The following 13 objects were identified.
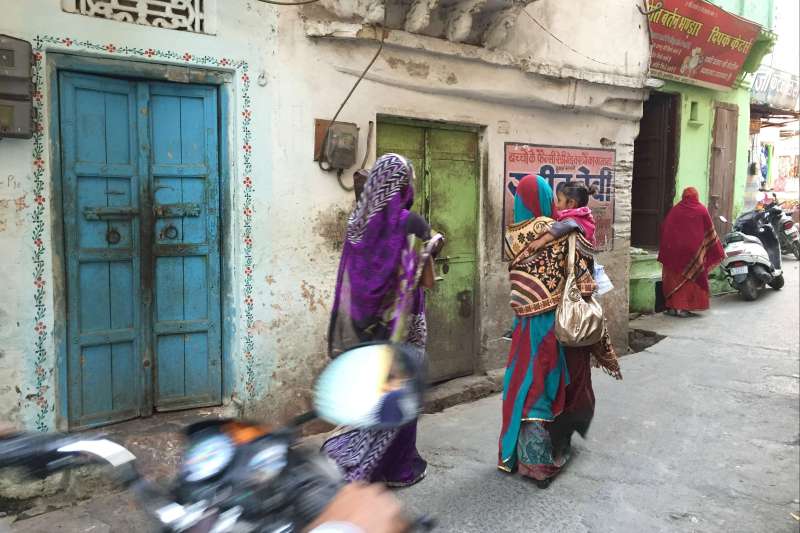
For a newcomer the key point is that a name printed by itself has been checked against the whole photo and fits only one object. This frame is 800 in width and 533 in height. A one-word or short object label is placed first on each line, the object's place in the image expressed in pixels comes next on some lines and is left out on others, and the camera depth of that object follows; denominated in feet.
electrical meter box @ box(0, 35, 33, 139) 10.29
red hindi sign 26.76
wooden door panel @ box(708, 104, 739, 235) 32.58
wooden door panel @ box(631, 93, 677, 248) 30.32
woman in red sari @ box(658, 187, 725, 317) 27.04
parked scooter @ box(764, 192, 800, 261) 38.34
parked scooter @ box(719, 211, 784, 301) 30.58
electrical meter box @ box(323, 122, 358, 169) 14.21
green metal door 16.93
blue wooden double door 11.74
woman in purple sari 9.59
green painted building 29.22
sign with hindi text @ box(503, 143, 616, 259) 18.83
